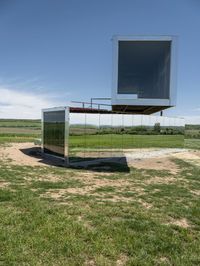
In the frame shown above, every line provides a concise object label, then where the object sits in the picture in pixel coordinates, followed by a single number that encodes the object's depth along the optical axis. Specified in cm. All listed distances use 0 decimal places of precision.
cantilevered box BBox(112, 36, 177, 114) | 908
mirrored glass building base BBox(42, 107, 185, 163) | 995
